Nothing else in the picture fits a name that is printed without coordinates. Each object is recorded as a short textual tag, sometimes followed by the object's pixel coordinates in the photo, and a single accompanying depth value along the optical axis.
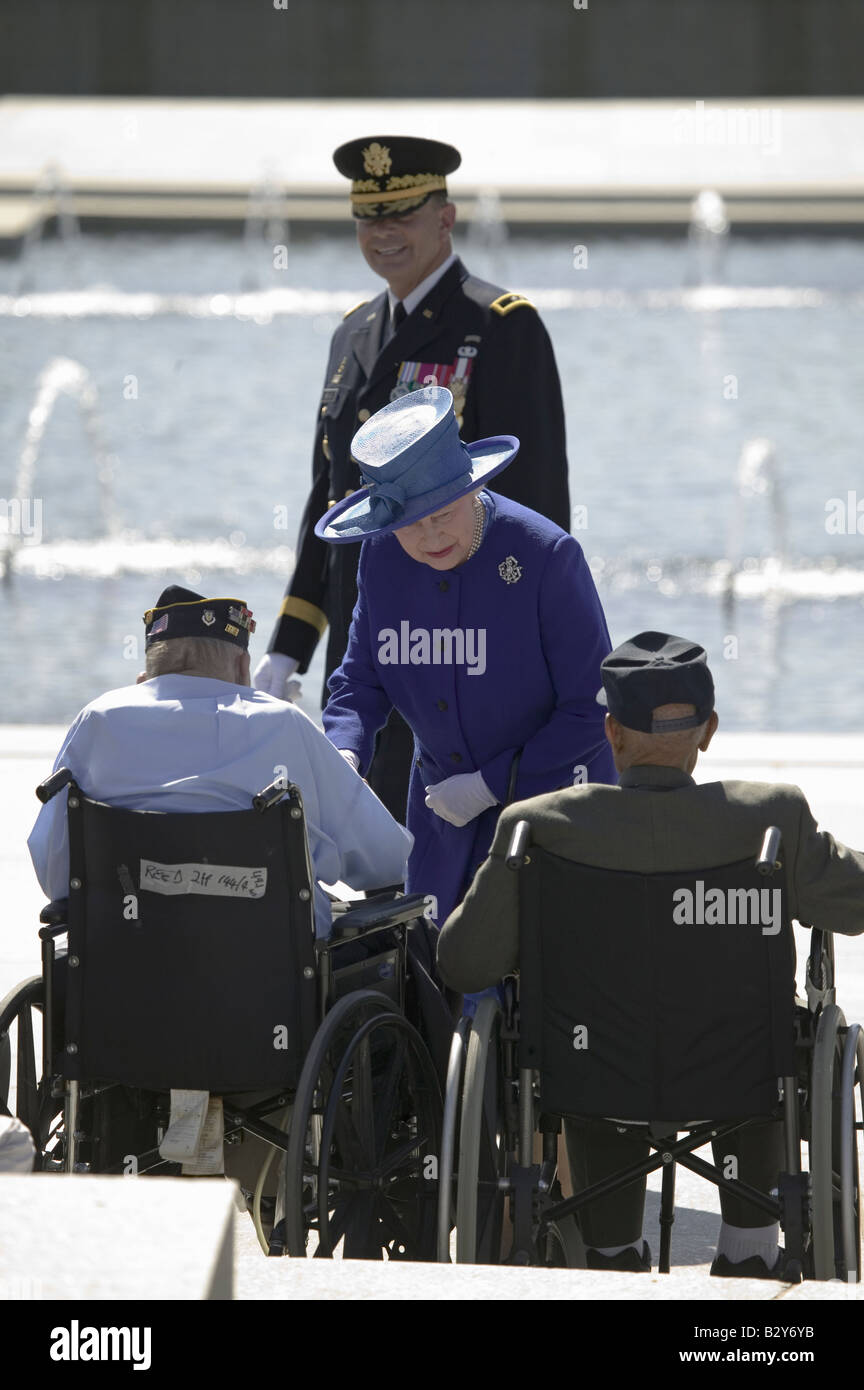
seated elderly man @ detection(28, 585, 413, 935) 6.30
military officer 8.44
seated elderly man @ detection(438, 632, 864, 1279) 5.91
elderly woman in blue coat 7.20
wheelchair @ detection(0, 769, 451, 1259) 6.04
